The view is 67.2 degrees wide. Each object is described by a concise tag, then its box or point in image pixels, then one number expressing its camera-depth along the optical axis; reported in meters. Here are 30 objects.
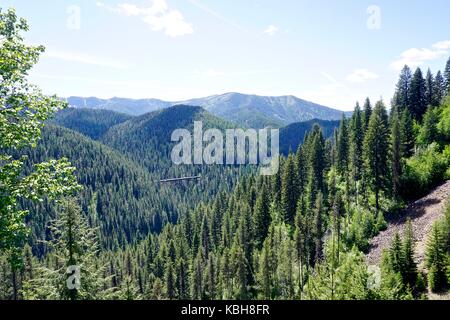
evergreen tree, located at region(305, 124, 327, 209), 69.25
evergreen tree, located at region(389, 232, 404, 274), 35.69
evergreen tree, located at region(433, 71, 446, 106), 84.37
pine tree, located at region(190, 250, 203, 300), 75.38
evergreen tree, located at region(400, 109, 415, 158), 66.32
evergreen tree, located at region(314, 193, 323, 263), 58.09
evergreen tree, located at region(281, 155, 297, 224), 73.00
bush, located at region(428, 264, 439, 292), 32.75
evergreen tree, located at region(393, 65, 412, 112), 85.44
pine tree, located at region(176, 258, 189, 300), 80.69
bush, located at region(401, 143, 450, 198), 55.28
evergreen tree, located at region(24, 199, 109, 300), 17.12
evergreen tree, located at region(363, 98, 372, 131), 72.56
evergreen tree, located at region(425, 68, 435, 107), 83.88
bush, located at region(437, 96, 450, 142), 62.21
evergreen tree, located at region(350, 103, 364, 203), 65.31
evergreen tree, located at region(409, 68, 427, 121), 83.38
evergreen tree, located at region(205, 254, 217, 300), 72.44
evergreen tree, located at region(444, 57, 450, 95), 90.88
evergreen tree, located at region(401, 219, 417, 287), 35.22
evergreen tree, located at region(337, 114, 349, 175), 71.72
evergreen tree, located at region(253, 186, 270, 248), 74.94
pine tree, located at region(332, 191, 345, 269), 52.26
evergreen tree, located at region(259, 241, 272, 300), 58.41
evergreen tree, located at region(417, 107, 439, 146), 64.38
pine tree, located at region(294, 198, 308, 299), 59.91
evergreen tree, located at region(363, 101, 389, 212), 58.44
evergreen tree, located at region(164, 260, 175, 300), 75.88
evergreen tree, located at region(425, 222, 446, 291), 33.00
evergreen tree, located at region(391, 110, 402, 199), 56.78
